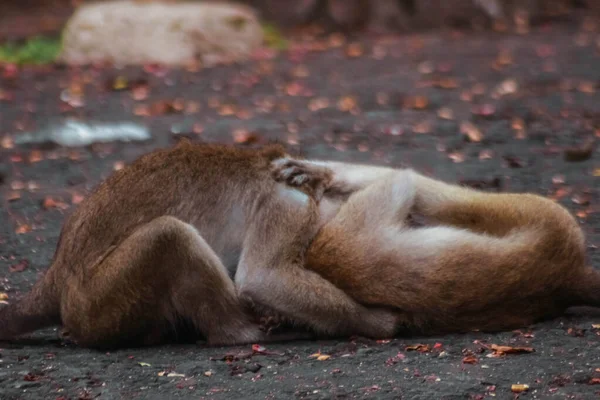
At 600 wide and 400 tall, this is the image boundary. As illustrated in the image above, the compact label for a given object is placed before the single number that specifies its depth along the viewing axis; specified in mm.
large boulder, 29266
